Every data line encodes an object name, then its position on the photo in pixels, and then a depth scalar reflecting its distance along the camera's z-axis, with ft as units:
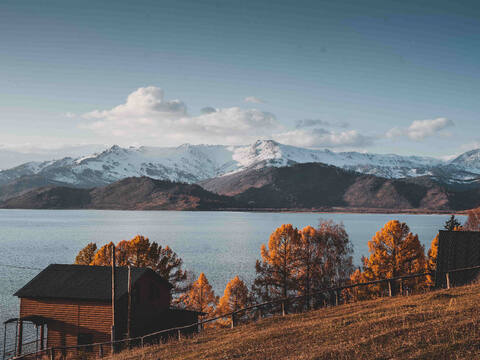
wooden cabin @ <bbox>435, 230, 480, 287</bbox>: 113.91
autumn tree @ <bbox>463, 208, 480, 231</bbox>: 311.39
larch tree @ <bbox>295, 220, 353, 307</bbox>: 154.92
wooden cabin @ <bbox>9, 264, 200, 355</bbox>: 105.91
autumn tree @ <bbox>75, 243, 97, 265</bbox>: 164.86
